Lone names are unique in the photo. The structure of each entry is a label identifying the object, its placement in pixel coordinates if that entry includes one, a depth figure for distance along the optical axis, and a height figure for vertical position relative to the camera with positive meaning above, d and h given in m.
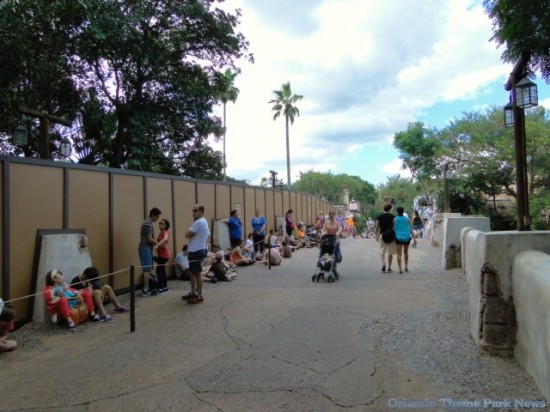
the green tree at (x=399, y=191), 67.50 +3.85
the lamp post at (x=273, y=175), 26.36 +2.44
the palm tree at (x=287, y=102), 50.81 +12.48
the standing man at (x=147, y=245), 9.27 -0.48
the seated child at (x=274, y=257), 13.36 -1.10
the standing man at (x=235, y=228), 13.79 -0.25
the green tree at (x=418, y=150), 34.77 +5.05
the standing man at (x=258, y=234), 14.83 -0.47
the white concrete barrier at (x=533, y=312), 3.90 -0.88
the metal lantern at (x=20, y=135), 11.27 +2.10
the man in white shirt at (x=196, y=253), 8.38 -0.59
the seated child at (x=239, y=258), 13.47 -1.10
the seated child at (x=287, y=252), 15.59 -1.09
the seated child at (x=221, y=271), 10.91 -1.19
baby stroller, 10.51 -0.92
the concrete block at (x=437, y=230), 17.99 -0.55
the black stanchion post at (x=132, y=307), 6.53 -1.18
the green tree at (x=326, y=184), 70.44 +5.08
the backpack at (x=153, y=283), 9.51 -1.27
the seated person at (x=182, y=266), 11.20 -1.08
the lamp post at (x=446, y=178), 22.01 +1.80
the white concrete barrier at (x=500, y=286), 5.04 -0.76
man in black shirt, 11.49 -0.34
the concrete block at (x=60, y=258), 7.31 -0.60
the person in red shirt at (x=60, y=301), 6.93 -1.18
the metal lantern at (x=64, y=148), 13.63 +2.12
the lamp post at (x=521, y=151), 8.24 +1.22
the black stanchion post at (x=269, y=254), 12.90 -0.98
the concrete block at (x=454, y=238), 11.70 -0.55
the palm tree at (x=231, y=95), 42.66 +11.71
